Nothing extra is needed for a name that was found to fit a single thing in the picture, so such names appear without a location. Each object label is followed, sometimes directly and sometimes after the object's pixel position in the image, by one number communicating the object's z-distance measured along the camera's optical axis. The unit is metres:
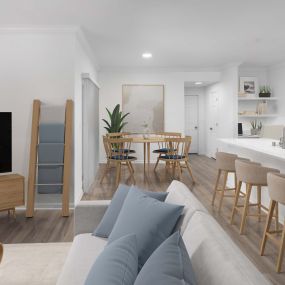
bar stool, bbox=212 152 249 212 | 3.29
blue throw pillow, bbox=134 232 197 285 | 0.72
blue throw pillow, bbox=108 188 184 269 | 1.17
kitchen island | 2.83
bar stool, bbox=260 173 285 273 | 2.01
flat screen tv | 3.15
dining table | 5.03
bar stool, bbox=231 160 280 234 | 2.62
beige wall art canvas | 6.50
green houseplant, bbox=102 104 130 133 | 6.00
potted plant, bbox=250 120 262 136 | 6.18
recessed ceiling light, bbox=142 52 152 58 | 4.98
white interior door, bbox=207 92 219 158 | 6.98
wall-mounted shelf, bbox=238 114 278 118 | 6.16
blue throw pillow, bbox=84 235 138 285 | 0.86
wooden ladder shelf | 3.24
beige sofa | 0.76
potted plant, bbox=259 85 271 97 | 6.23
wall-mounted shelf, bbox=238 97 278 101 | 6.11
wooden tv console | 3.04
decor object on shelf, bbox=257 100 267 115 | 6.20
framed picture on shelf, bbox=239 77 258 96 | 6.32
